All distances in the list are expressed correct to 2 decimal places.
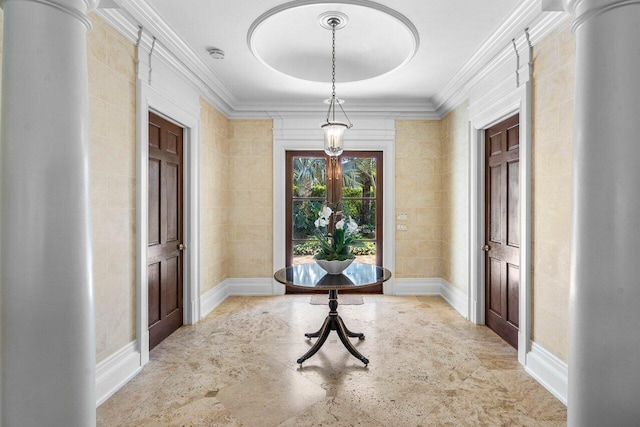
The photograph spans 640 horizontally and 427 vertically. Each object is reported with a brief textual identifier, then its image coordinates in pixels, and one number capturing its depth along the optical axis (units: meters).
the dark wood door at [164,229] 3.15
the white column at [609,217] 1.11
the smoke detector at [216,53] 3.24
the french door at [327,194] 5.05
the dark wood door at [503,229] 3.18
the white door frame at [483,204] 2.78
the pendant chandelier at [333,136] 2.94
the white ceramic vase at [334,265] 2.93
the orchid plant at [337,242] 2.98
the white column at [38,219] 1.14
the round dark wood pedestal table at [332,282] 2.69
